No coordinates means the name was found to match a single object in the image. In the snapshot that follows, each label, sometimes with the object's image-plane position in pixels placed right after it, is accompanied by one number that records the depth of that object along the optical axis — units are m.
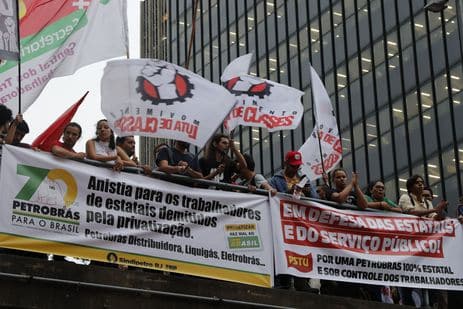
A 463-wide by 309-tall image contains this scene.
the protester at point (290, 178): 12.23
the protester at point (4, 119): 10.75
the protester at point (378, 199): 12.88
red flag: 10.80
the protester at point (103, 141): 11.33
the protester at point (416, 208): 12.97
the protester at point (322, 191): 12.86
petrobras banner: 10.16
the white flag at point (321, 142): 14.86
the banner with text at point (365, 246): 11.77
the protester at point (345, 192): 12.42
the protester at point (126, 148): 11.42
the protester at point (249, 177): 12.05
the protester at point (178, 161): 11.15
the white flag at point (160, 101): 10.99
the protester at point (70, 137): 10.90
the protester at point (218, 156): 12.26
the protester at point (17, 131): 10.30
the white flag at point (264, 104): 13.66
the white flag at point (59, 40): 11.98
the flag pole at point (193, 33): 14.89
